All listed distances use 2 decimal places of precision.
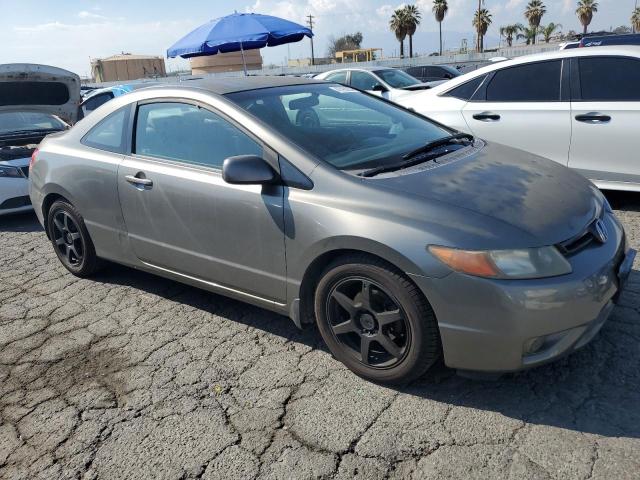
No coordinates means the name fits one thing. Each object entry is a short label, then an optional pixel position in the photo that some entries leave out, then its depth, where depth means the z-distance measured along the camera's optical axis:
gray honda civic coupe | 2.40
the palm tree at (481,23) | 54.50
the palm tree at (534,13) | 62.78
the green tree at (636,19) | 50.34
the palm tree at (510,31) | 76.38
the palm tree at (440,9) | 58.09
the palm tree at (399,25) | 53.31
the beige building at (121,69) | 45.50
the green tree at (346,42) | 87.19
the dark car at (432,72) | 16.94
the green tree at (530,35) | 64.62
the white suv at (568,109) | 4.84
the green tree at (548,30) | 67.38
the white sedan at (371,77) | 11.25
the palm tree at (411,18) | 53.31
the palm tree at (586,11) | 54.59
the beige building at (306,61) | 62.25
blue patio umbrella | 9.80
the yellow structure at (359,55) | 52.06
